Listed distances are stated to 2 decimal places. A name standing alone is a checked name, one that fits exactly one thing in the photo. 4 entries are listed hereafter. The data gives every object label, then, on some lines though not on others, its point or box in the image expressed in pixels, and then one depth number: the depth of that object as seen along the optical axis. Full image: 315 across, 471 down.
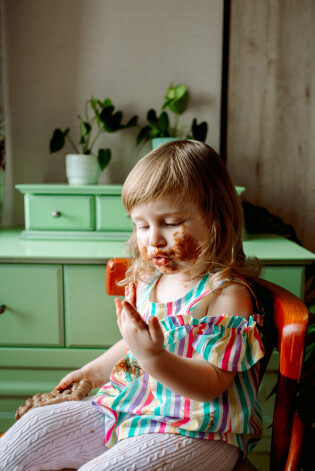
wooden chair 0.58
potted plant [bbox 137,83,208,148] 1.42
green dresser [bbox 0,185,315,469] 1.05
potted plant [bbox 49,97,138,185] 1.41
